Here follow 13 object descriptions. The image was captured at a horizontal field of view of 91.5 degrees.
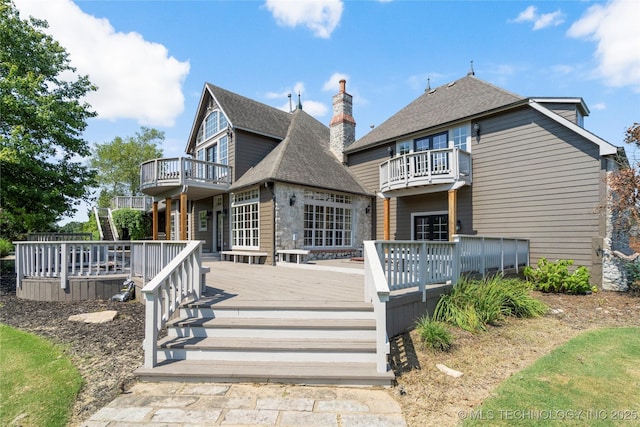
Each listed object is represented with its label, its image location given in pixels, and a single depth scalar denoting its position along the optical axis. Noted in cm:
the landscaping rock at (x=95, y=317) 533
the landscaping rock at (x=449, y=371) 359
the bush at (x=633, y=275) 815
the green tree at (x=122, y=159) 3017
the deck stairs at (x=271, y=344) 333
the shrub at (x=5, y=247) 1594
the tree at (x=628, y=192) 773
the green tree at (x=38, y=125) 906
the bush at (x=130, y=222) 1995
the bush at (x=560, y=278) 802
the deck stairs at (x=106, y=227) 2039
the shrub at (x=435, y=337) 422
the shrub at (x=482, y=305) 520
